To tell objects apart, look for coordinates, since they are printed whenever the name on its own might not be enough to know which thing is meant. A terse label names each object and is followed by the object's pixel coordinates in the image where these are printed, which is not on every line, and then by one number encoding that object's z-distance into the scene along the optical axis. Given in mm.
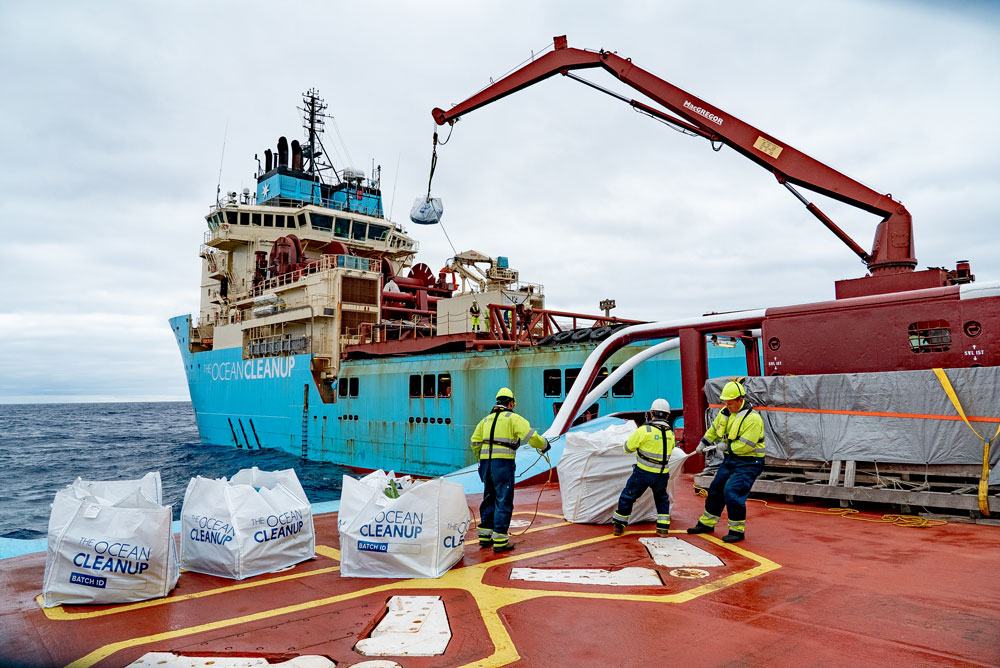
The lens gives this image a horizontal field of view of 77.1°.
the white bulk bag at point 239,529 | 4855
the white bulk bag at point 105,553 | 4258
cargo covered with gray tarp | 6738
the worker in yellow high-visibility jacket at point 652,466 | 6113
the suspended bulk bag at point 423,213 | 21031
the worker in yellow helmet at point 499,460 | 5734
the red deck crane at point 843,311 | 7527
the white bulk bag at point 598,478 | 6746
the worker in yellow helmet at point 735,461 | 5902
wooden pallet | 6672
